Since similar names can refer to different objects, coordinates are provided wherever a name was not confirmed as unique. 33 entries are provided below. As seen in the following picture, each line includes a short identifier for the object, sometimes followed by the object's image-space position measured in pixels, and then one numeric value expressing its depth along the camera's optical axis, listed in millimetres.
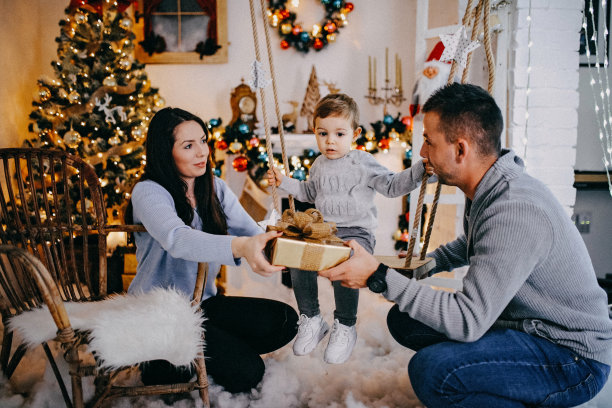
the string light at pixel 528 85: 2240
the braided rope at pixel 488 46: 1388
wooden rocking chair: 1164
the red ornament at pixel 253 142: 3189
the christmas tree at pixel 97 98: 2932
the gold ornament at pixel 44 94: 2932
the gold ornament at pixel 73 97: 2885
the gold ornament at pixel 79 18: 2920
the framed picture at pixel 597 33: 2951
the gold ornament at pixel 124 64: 2986
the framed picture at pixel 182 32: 3580
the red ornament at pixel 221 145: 3172
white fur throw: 1188
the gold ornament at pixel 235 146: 3158
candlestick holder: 3512
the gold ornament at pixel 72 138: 2891
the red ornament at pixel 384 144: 3236
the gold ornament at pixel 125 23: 3038
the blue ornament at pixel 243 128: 3164
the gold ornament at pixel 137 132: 3004
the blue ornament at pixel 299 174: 3066
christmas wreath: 3492
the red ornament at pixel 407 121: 3208
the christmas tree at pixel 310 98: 3277
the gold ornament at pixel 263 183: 3198
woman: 1376
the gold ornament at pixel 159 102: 3201
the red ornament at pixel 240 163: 3188
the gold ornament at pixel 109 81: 2910
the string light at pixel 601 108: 3098
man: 1042
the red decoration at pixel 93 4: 2989
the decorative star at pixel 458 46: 1469
